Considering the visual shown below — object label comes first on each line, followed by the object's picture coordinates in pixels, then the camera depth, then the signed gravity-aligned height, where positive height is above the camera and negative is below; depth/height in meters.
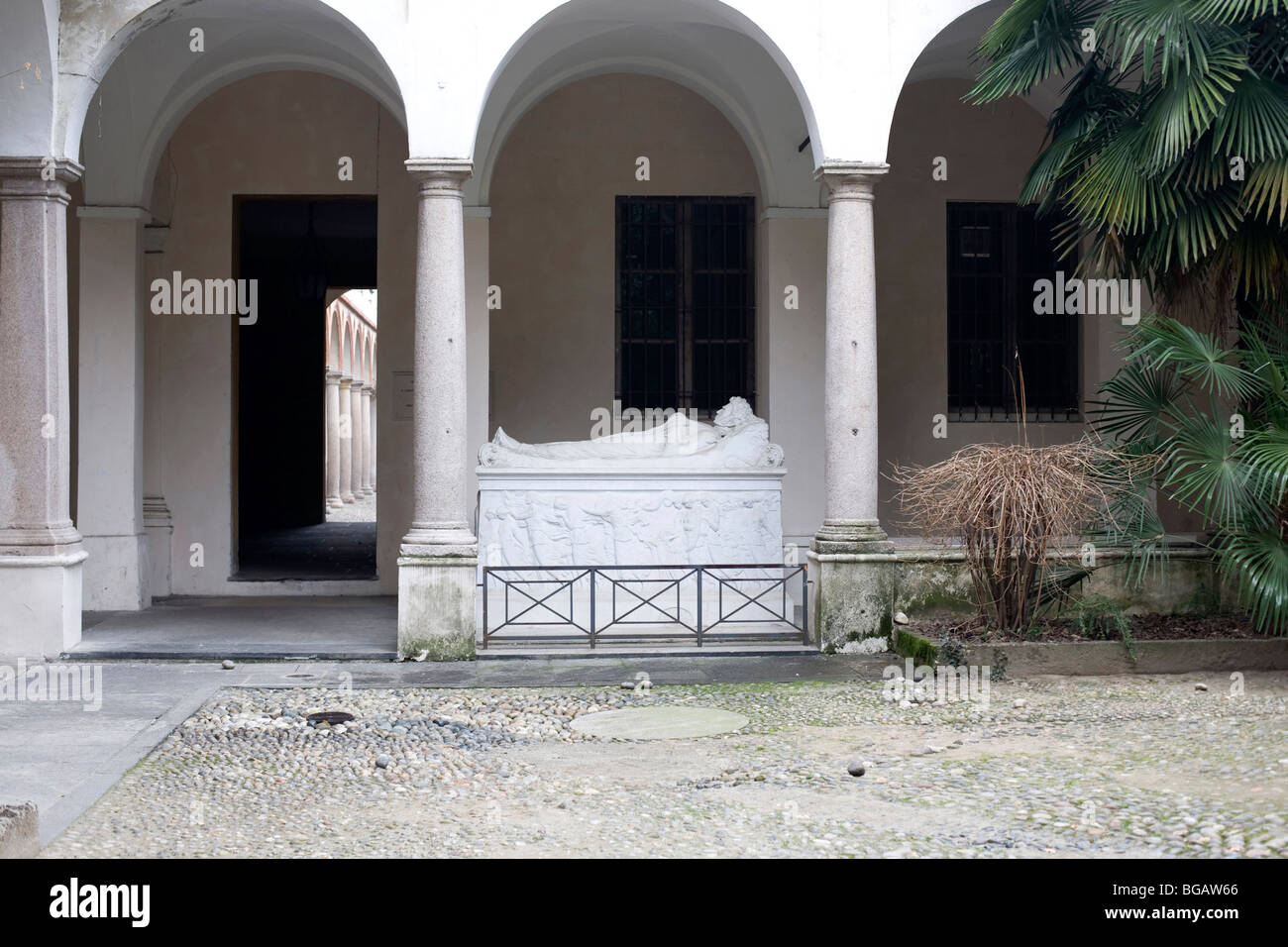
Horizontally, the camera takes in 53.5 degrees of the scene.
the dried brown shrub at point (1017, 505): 8.62 -0.26
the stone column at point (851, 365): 9.86 +0.80
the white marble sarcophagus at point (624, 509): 10.89 -0.34
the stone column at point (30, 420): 9.41 +0.40
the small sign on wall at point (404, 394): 13.06 +0.79
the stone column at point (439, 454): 9.44 +0.13
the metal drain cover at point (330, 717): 7.44 -1.45
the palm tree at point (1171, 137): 8.11 +2.20
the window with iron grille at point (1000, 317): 14.07 +1.67
